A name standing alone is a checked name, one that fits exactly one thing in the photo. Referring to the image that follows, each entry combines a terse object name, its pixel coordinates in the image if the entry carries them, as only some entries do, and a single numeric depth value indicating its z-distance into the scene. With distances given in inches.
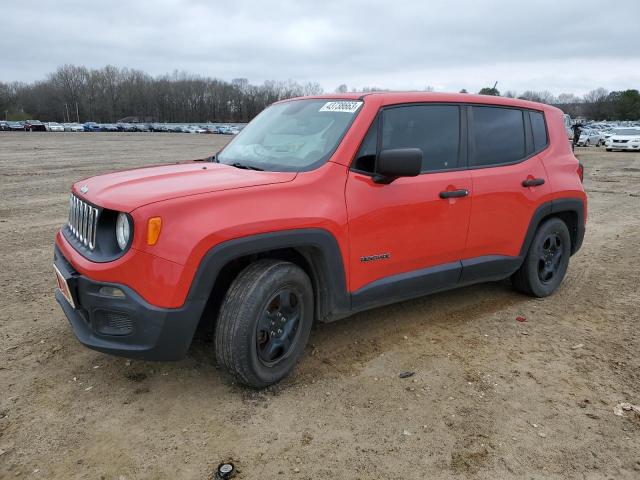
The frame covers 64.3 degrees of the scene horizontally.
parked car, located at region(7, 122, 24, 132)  2847.0
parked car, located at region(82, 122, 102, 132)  3338.1
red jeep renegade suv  108.5
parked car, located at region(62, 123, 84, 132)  3235.7
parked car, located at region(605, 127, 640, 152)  1096.1
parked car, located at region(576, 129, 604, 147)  1374.3
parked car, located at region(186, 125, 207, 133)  3555.6
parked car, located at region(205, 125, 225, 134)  3565.0
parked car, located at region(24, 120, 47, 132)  2854.3
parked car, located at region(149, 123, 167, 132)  3630.9
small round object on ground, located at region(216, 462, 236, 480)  97.1
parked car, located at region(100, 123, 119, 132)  3434.1
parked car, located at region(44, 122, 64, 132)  3100.1
